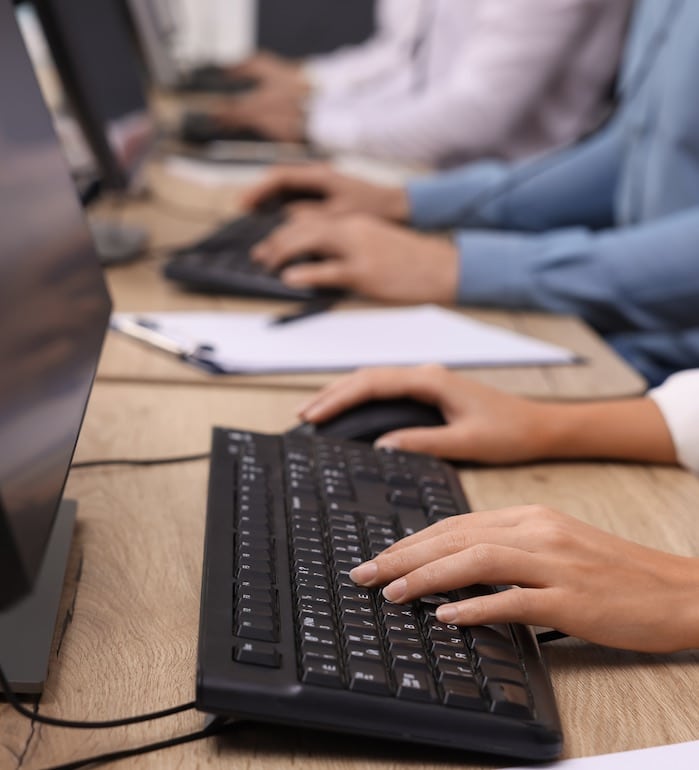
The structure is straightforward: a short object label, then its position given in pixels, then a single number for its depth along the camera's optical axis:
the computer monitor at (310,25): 4.86
